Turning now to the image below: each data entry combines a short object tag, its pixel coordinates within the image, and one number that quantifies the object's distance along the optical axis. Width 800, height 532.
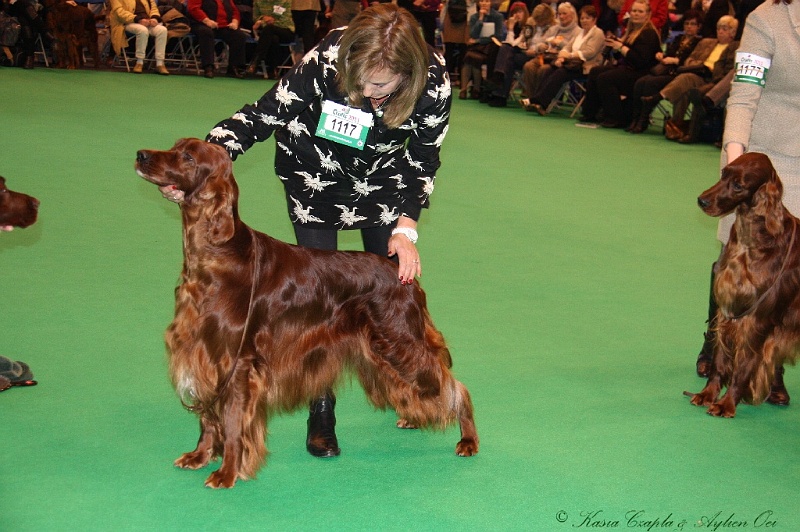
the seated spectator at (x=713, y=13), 11.69
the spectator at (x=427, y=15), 15.34
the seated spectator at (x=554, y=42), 12.96
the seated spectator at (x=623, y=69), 11.68
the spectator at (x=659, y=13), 13.34
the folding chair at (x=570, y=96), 12.97
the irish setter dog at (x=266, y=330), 2.70
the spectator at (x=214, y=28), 14.61
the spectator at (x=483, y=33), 14.22
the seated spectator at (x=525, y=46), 13.45
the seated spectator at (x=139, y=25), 13.91
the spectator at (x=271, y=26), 14.75
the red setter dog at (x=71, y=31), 13.25
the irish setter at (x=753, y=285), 3.60
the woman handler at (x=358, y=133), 2.86
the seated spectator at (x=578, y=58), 12.45
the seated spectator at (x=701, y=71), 10.66
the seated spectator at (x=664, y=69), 11.30
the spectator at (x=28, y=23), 12.97
